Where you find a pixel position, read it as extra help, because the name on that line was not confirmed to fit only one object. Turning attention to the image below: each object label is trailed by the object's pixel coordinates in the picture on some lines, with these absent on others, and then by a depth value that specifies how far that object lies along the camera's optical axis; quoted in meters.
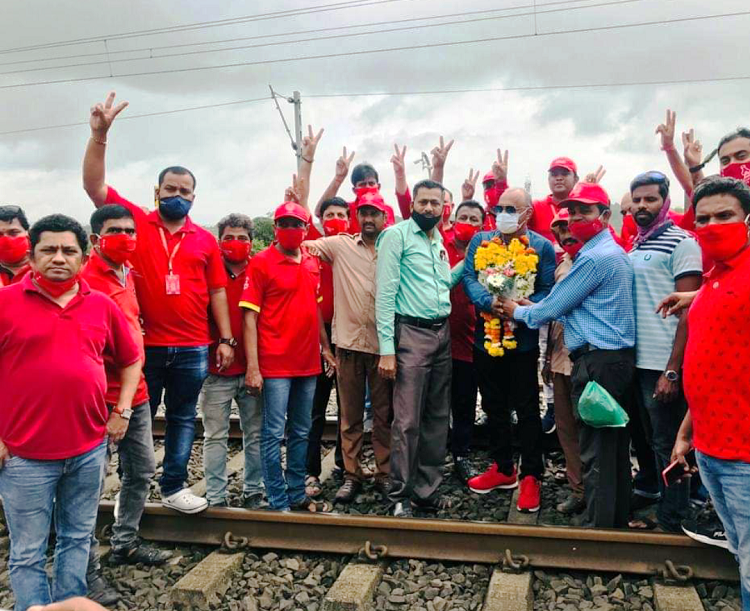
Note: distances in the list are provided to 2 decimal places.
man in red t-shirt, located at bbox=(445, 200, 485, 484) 5.96
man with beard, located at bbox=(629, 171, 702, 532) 4.18
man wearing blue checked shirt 4.24
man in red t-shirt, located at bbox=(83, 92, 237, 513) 4.54
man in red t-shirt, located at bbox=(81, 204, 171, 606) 3.98
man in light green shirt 4.92
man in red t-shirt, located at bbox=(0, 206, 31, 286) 4.49
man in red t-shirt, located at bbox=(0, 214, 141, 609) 3.22
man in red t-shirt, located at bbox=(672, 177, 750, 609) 2.94
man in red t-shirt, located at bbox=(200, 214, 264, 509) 4.89
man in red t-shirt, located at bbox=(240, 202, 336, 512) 4.82
